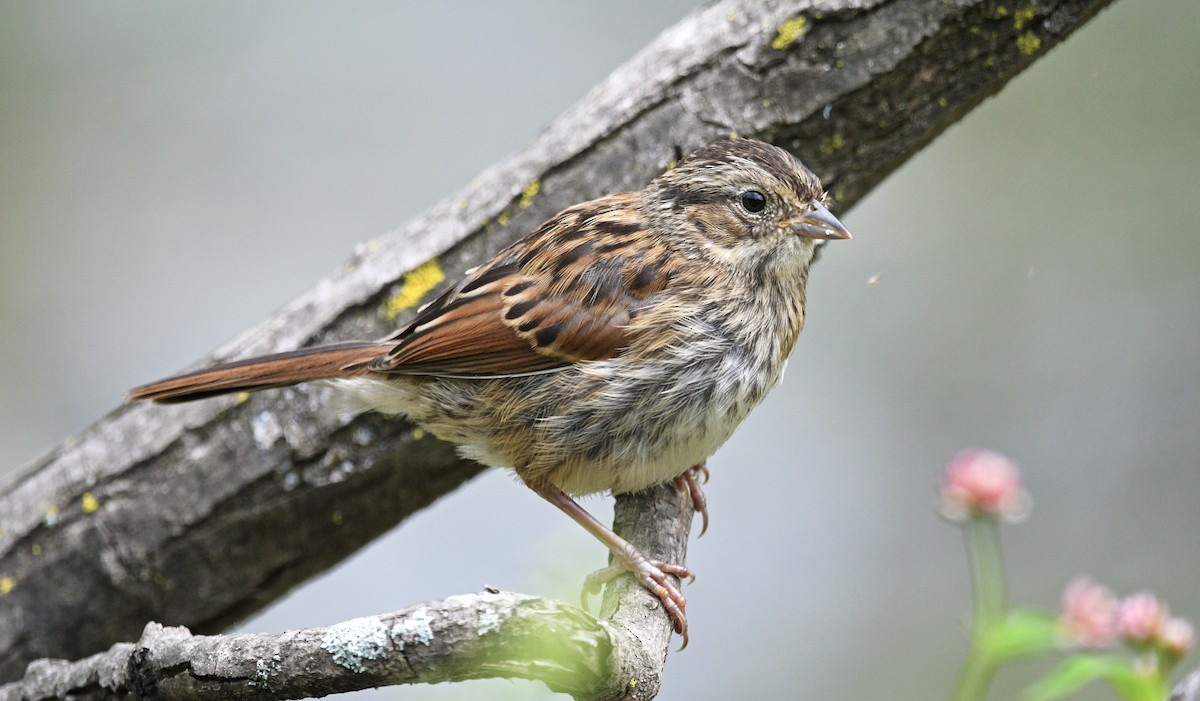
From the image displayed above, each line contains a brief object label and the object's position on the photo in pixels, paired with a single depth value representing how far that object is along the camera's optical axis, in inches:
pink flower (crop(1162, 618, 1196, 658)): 208.5
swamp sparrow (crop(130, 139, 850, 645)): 268.8
